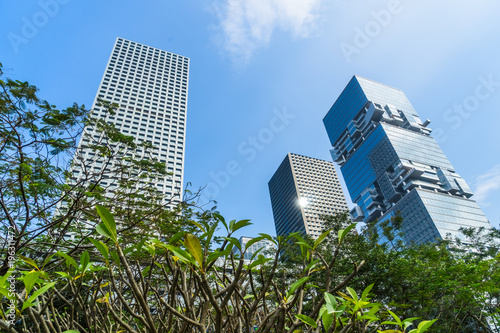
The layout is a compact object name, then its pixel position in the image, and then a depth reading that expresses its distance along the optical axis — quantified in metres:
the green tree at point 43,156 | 3.68
